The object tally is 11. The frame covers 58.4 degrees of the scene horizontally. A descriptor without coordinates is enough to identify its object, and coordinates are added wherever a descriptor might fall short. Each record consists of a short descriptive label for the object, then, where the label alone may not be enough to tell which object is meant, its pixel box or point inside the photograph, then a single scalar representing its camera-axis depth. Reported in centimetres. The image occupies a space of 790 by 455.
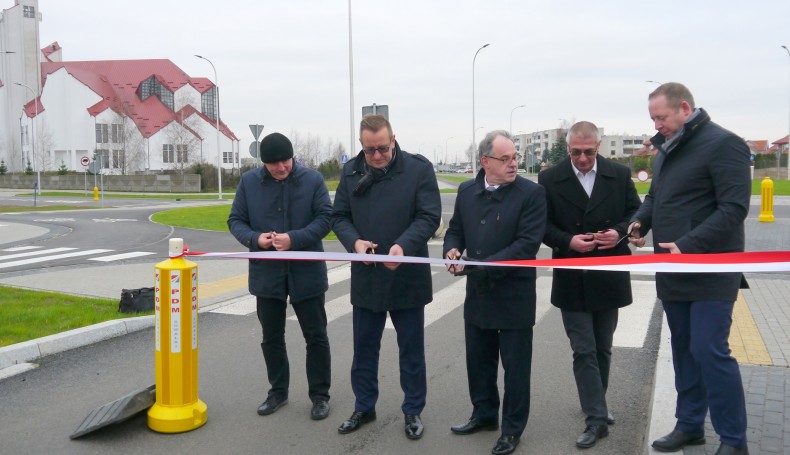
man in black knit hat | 499
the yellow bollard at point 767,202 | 2141
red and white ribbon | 370
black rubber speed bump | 447
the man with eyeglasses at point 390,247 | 457
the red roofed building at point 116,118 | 6925
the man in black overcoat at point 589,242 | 437
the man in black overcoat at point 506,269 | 426
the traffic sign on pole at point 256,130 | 2580
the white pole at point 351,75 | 2677
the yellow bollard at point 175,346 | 464
